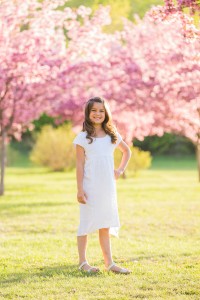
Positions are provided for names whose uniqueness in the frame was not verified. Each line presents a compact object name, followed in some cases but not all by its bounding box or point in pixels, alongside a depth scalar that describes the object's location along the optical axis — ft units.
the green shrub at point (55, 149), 103.65
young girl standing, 23.00
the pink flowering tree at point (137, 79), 60.18
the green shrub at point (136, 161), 93.04
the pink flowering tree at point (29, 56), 54.29
